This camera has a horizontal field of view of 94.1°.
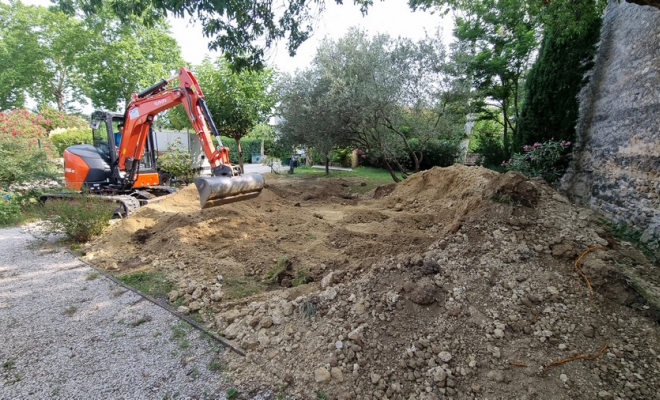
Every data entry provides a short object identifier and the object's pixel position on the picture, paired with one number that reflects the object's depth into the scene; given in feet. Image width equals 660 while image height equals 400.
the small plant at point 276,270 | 12.56
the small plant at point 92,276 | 13.12
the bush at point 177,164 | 38.88
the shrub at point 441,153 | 54.43
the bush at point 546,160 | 21.76
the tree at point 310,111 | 36.22
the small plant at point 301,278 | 12.01
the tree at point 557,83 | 20.67
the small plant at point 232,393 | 7.02
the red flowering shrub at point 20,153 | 24.25
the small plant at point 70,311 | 10.53
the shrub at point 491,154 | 38.58
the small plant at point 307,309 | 9.27
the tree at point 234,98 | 44.68
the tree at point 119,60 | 60.18
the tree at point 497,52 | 33.91
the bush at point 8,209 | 22.00
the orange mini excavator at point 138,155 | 18.56
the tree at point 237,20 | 12.53
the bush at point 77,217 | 17.15
